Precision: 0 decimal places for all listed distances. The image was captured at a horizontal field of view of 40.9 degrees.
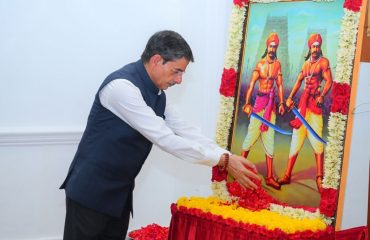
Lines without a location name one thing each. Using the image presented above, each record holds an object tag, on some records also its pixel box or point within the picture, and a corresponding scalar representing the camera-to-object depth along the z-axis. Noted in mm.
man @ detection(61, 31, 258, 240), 2363
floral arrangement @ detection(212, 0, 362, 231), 2277
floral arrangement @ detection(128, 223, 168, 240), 3406
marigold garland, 2266
